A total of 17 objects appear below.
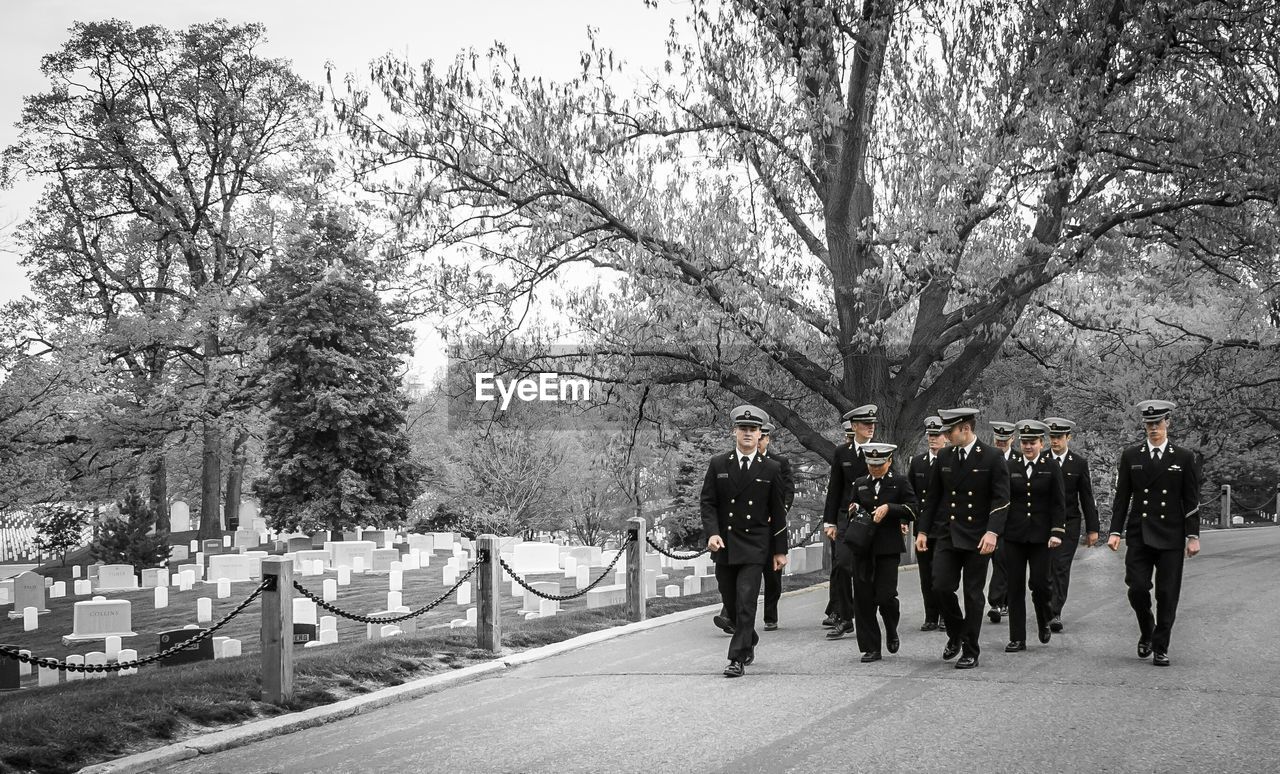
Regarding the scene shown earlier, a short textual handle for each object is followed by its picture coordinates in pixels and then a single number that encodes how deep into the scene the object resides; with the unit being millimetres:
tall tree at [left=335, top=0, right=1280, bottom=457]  14867
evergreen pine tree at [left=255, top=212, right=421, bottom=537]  34438
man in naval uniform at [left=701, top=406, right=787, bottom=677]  8500
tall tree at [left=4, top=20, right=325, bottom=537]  36062
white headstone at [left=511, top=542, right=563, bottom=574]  24547
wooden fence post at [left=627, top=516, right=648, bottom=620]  12750
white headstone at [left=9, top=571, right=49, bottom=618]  22734
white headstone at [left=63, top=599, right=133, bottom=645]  17609
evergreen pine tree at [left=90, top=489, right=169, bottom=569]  28500
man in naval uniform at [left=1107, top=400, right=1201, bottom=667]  8461
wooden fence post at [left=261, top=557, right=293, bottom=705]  8039
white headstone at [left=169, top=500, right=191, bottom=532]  42844
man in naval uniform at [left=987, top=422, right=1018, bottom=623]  11156
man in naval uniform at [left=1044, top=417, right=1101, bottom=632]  10891
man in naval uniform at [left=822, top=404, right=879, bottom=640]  10461
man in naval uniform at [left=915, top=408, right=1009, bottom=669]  8555
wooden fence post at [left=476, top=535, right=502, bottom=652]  10430
